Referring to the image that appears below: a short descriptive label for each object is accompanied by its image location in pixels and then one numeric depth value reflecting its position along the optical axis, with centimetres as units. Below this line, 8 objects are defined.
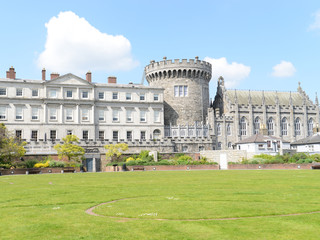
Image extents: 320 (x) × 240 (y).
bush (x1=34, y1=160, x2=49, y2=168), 4014
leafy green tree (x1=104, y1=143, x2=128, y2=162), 4615
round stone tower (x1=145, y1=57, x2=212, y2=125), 6254
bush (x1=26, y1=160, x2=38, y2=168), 4019
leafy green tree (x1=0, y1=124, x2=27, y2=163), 3882
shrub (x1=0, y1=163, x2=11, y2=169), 3770
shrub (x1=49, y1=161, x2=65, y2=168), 4034
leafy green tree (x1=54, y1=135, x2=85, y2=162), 4296
